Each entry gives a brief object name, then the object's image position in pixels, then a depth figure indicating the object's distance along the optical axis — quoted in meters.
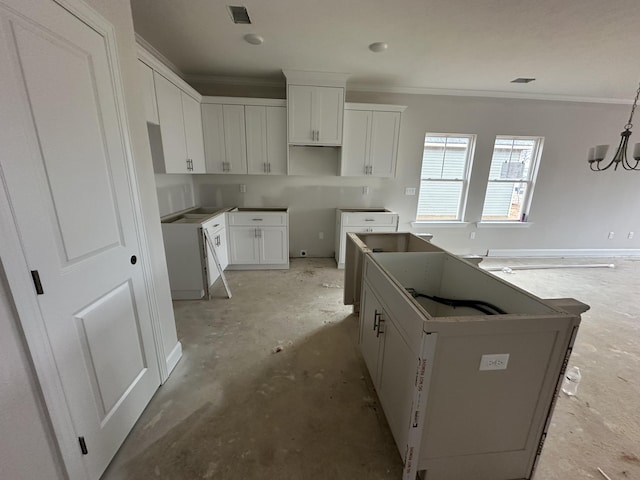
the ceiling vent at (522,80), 3.50
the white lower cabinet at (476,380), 1.02
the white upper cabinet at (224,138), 3.60
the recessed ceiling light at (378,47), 2.65
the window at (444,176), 4.34
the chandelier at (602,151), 3.08
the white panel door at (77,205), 0.90
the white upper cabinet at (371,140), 3.79
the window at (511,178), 4.48
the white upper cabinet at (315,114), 3.54
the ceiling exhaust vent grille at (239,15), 2.15
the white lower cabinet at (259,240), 3.73
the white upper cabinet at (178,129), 2.60
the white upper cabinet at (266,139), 3.67
